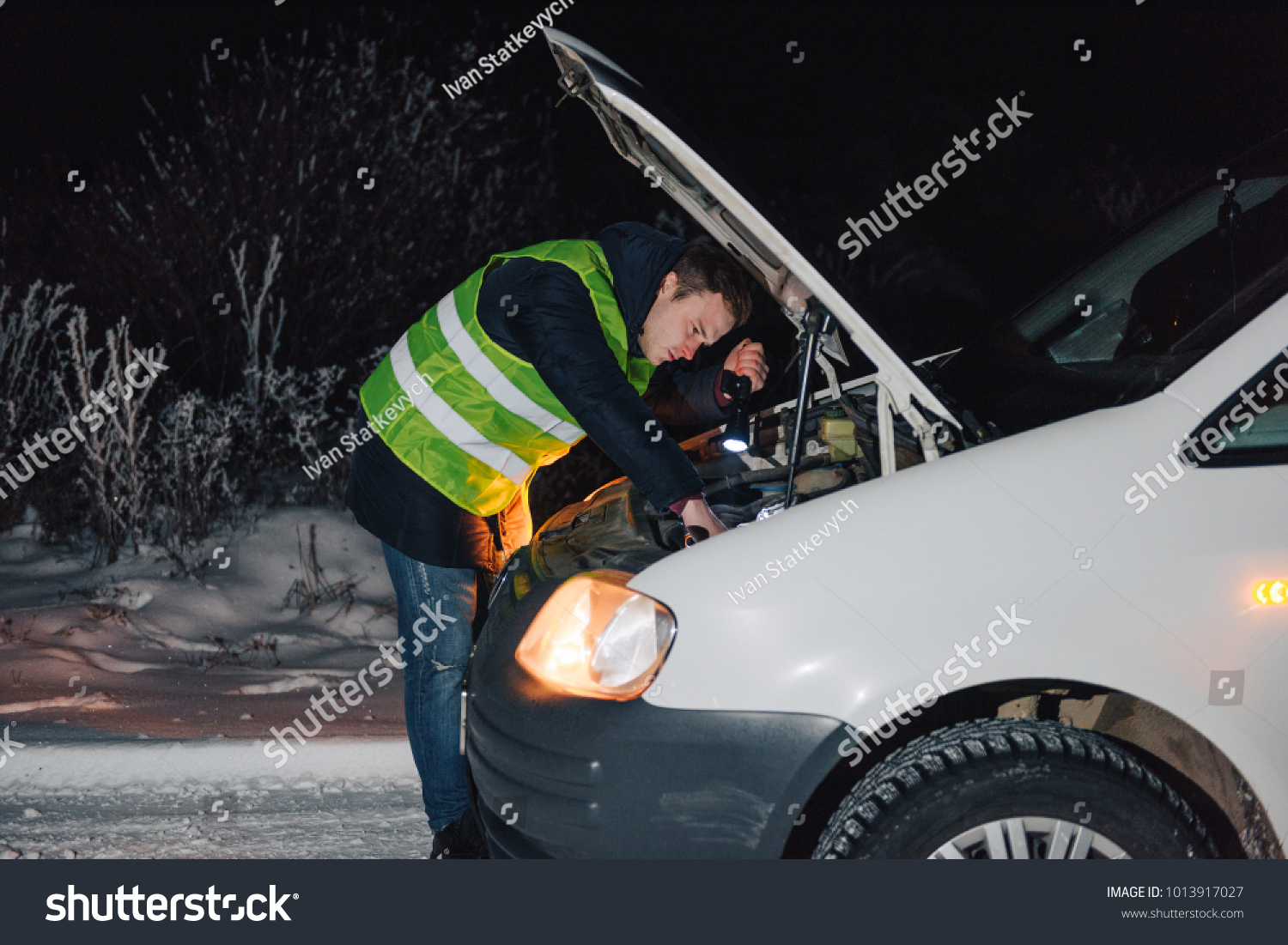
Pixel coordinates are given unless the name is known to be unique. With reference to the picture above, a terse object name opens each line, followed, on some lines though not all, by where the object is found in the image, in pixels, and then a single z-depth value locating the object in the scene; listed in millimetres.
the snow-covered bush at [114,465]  5207
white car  1821
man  2330
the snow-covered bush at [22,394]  5547
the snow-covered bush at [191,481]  5361
